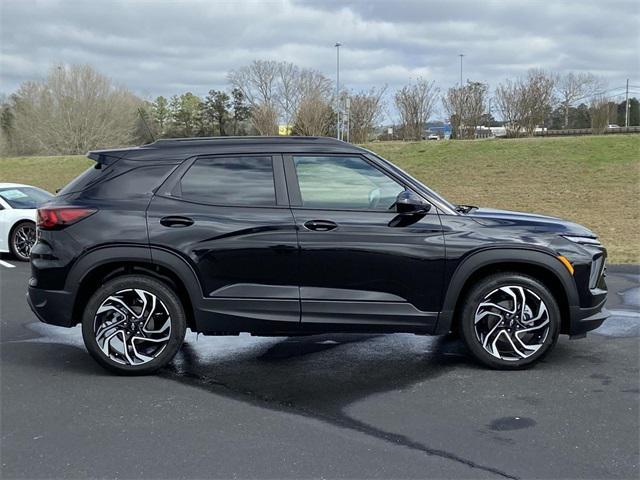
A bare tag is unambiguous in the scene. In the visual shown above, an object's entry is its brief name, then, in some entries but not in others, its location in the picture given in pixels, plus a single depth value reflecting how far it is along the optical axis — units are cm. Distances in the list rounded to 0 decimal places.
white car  1135
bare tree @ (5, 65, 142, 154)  4809
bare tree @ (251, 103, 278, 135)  3356
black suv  495
